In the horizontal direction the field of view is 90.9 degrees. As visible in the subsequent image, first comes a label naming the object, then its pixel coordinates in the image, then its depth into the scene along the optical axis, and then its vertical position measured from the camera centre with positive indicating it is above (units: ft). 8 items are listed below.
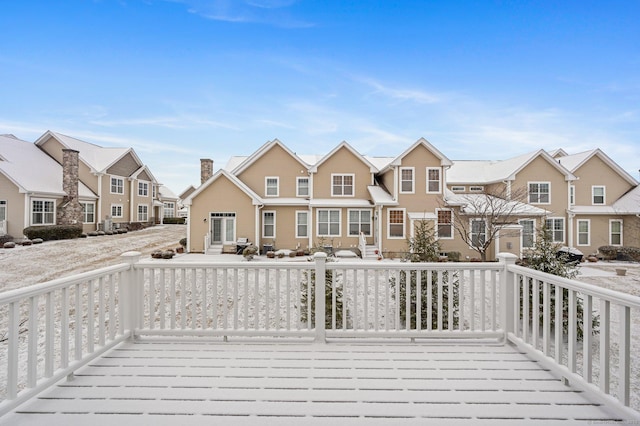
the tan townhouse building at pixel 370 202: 53.31 +2.50
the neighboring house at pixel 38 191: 59.82 +5.11
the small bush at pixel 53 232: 58.13 -3.06
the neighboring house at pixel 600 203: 58.70 +2.61
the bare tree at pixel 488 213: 49.70 +0.57
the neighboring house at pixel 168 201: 113.44 +5.44
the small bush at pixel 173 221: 112.78 -1.79
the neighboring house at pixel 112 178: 75.15 +9.87
